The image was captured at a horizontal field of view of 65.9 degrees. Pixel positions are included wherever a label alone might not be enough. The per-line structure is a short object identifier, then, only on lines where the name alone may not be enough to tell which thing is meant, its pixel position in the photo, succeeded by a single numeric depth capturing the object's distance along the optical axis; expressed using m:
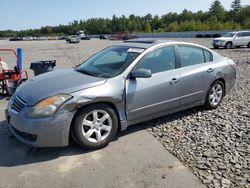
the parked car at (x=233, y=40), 16.45
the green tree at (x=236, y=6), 80.42
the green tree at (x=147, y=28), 92.83
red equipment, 5.15
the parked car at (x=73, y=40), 39.68
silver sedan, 2.67
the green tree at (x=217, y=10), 80.88
